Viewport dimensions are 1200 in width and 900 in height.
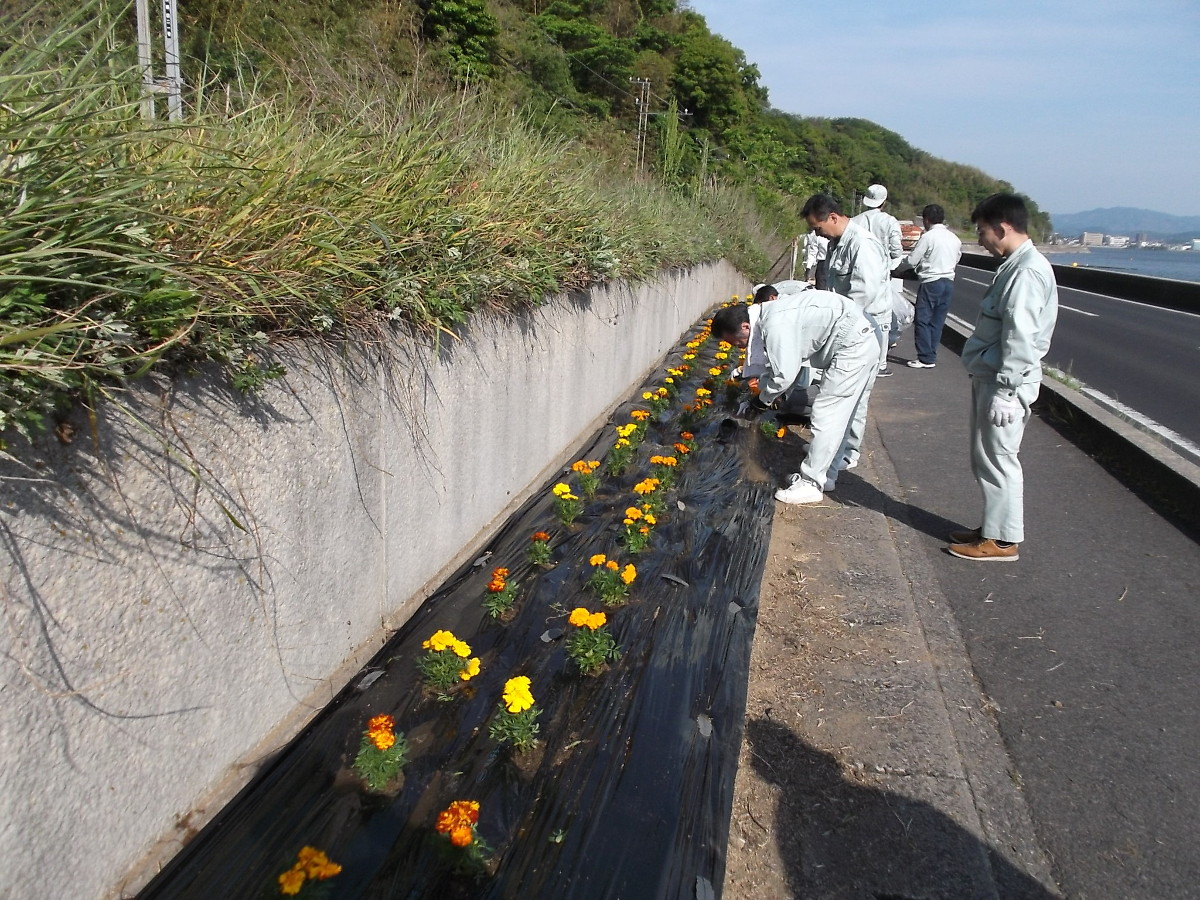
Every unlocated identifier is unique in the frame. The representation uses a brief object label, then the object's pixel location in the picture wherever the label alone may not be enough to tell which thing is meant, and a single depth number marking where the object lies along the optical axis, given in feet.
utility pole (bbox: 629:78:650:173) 47.76
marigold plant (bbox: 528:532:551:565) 12.54
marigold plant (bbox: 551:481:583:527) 14.25
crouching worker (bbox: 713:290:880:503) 17.02
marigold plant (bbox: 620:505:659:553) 13.11
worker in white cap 29.76
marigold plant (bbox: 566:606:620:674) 9.86
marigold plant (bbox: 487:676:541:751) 8.40
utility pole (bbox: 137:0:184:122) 8.43
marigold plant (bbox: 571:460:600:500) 15.29
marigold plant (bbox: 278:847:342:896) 6.31
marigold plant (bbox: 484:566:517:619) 10.89
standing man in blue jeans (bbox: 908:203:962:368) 32.83
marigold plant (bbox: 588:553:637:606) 11.51
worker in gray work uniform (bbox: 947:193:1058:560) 13.93
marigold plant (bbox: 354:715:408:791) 7.77
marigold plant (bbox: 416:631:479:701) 9.30
